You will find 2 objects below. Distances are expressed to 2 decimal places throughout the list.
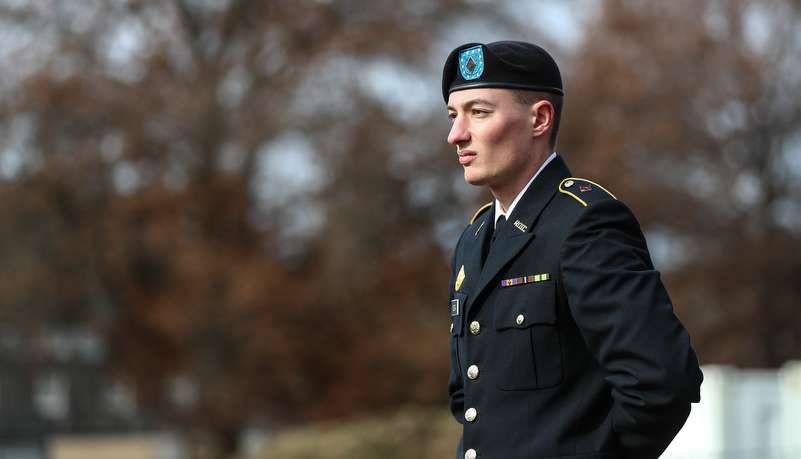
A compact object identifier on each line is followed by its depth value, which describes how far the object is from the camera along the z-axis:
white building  17.12
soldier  4.64
